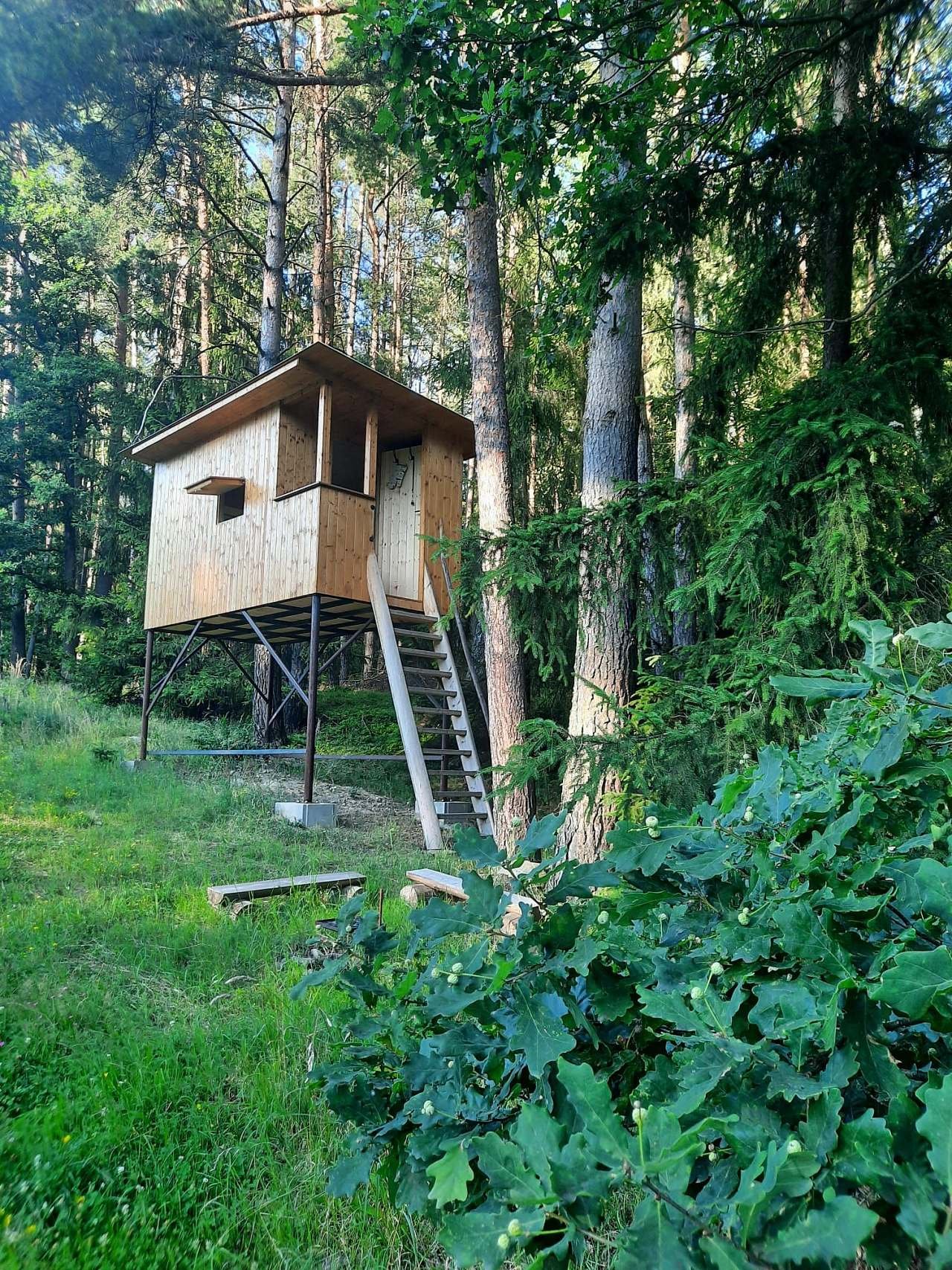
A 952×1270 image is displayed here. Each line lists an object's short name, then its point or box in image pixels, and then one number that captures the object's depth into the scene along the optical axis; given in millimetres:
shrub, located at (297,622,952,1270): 638
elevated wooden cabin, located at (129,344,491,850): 7832
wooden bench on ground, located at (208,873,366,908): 4566
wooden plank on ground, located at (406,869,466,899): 4750
